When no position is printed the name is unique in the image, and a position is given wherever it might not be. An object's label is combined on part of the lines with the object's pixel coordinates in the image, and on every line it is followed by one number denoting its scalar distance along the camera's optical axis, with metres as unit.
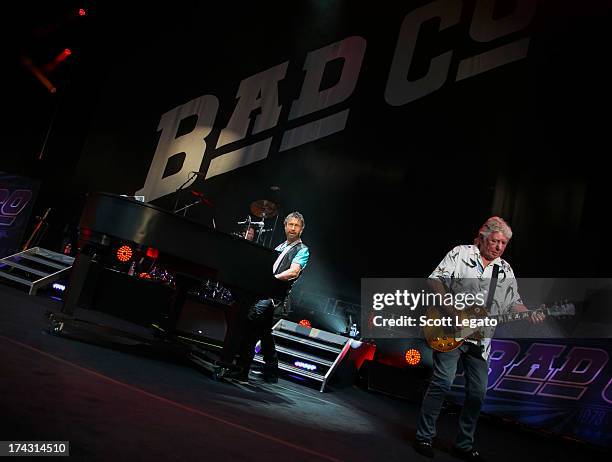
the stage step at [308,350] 4.97
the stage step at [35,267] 6.27
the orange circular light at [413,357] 5.67
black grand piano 3.21
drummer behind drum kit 7.11
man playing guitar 2.88
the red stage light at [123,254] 7.07
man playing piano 3.79
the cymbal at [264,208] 7.12
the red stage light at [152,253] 3.58
